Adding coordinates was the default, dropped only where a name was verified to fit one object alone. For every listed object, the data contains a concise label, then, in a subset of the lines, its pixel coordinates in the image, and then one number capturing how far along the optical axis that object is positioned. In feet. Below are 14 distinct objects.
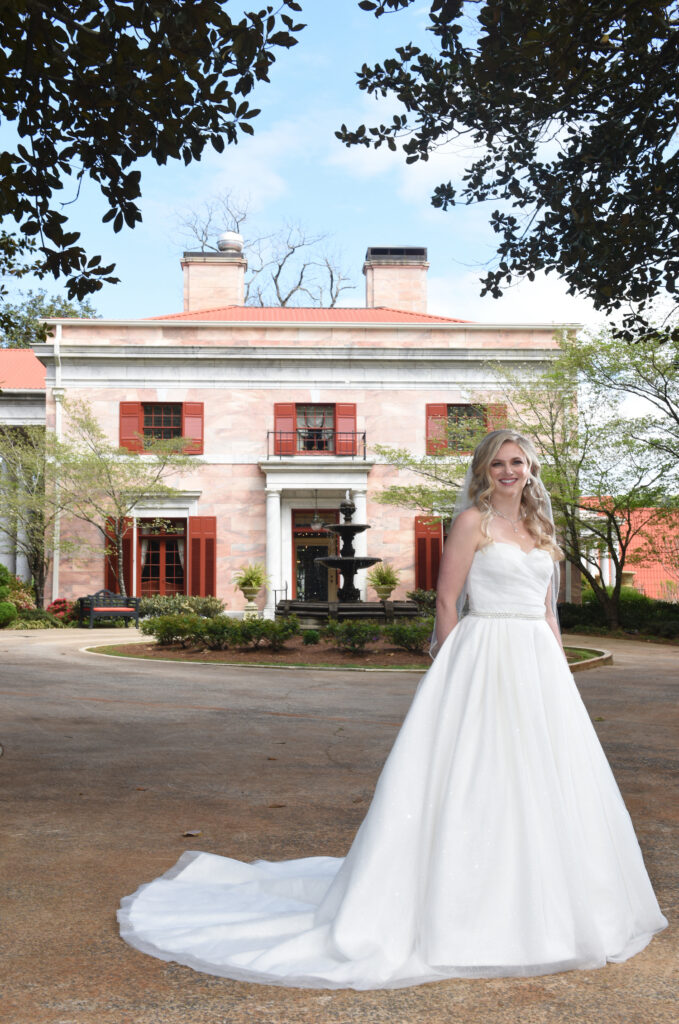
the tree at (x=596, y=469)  65.31
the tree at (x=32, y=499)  77.05
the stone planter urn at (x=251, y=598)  71.92
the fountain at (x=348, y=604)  51.60
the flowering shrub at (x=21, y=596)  73.87
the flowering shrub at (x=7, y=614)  68.49
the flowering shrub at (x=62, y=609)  74.64
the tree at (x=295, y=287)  114.83
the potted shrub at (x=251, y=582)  73.15
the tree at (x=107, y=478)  75.82
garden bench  70.55
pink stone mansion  79.10
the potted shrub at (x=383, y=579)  71.26
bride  9.12
